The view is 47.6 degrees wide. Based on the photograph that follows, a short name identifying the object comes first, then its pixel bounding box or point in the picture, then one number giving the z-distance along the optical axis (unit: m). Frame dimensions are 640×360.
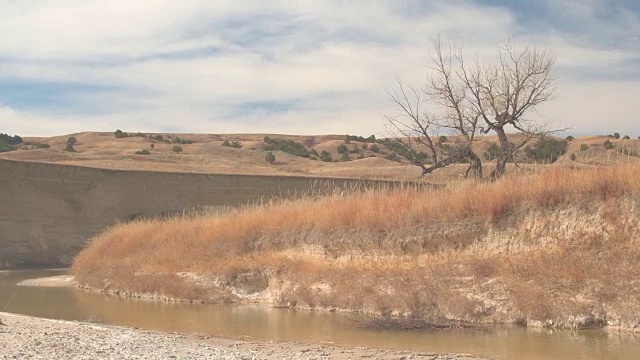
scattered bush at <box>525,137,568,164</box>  34.69
